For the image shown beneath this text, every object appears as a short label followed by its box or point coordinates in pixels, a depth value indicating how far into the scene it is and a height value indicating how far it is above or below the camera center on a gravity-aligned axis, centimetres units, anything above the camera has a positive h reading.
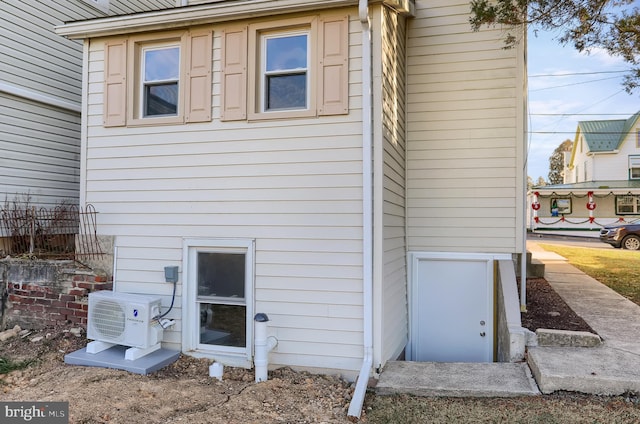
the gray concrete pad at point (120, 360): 453 -152
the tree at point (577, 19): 543 +272
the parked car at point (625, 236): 1567 -35
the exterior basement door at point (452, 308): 621 -123
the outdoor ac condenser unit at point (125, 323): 475 -114
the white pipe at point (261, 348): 445 -131
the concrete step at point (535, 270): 890 -92
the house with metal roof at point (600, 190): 2247 +199
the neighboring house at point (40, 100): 654 +203
